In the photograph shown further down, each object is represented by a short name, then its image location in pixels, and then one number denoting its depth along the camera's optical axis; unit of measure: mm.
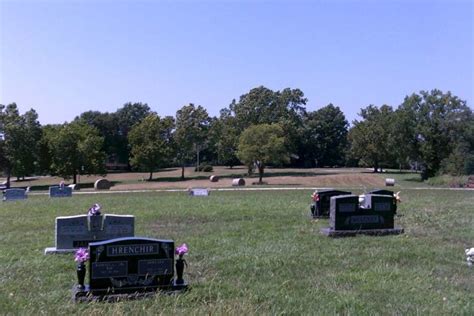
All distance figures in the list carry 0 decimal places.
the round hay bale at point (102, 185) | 54388
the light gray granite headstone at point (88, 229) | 11273
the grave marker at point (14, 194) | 33844
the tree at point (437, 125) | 63281
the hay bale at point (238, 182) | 54841
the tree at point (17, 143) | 69312
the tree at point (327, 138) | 116000
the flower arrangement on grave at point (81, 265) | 7164
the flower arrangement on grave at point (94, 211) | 11539
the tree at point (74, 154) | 69812
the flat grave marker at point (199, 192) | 32812
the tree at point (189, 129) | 79688
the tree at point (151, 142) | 74812
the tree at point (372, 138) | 84688
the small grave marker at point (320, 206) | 16922
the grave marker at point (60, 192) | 36844
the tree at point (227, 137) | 86438
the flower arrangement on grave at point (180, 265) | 7480
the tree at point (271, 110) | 90562
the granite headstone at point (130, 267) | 7258
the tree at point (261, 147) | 67438
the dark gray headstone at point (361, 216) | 12914
